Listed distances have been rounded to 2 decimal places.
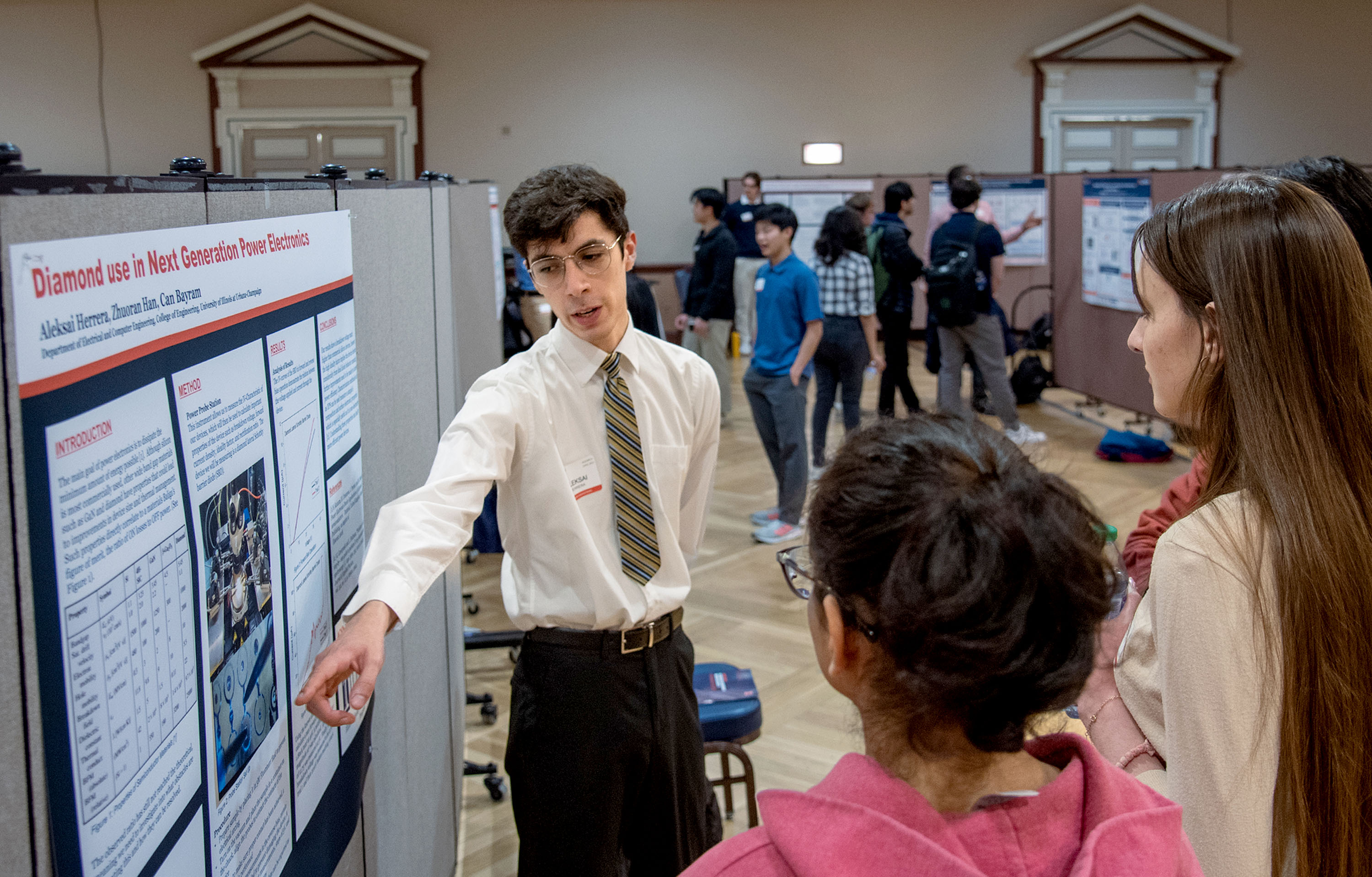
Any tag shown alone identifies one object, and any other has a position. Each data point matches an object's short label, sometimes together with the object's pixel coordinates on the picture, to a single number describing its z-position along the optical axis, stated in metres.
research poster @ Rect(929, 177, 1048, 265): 12.29
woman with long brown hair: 1.23
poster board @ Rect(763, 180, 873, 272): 12.61
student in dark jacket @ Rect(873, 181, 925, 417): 7.51
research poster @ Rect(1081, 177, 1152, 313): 7.83
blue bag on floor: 7.30
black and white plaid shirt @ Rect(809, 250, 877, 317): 6.12
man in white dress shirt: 2.03
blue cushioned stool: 2.91
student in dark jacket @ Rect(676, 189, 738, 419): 7.50
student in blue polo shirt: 5.54
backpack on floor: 9.12
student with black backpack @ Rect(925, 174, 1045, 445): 7.20
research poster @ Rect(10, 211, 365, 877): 0.79
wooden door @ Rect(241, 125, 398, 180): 12.78
